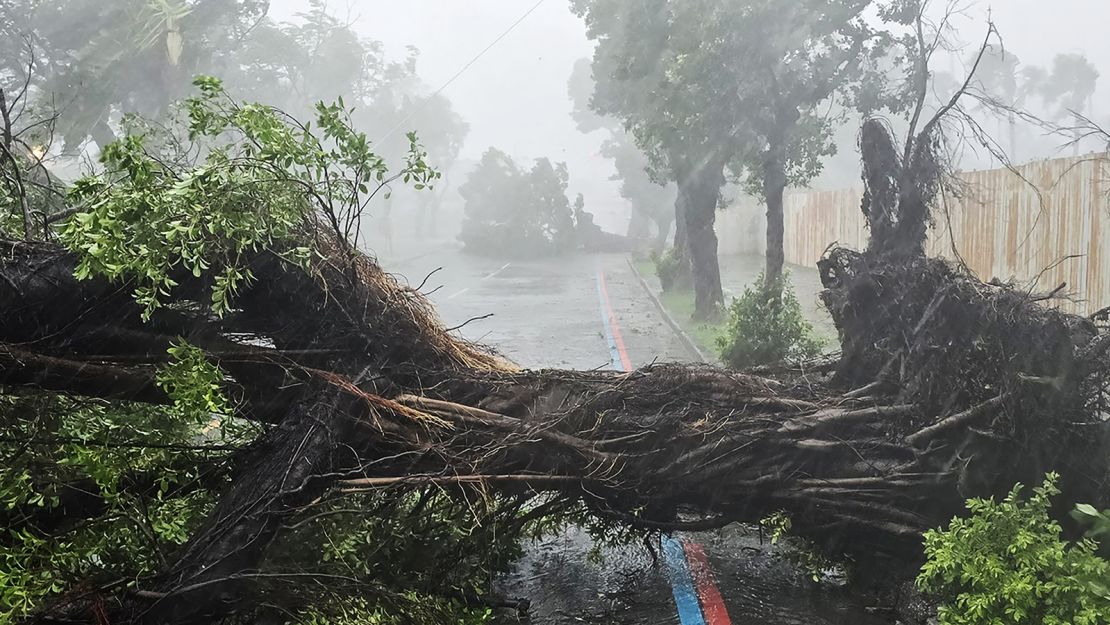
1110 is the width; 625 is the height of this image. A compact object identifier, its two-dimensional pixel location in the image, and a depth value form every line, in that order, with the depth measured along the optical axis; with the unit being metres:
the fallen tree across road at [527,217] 39.69
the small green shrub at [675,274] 23.20
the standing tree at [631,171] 42.97
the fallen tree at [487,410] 3.61
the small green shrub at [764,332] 8.87
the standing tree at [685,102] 13.39
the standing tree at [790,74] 12.69
